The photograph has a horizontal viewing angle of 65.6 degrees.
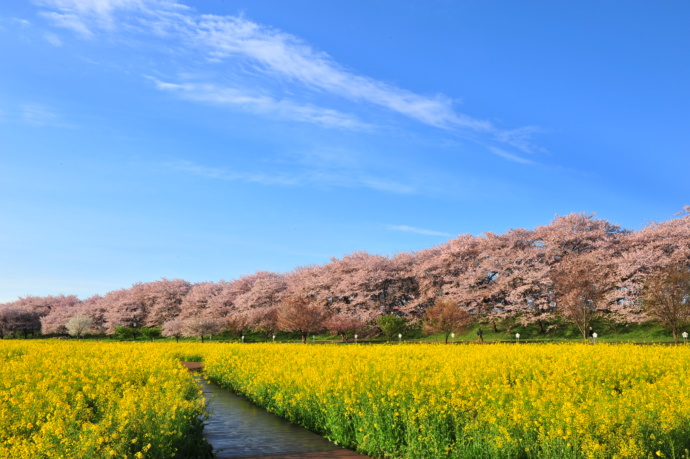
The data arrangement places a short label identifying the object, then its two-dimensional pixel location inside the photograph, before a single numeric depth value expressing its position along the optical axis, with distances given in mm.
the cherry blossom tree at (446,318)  46219
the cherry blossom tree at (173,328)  74338
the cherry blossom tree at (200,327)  67000
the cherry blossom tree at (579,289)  43562
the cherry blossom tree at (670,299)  38531
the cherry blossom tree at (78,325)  86438
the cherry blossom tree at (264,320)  66688
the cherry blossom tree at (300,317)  54906
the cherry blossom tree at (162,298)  88062
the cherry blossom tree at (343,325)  58469
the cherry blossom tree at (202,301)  80000
